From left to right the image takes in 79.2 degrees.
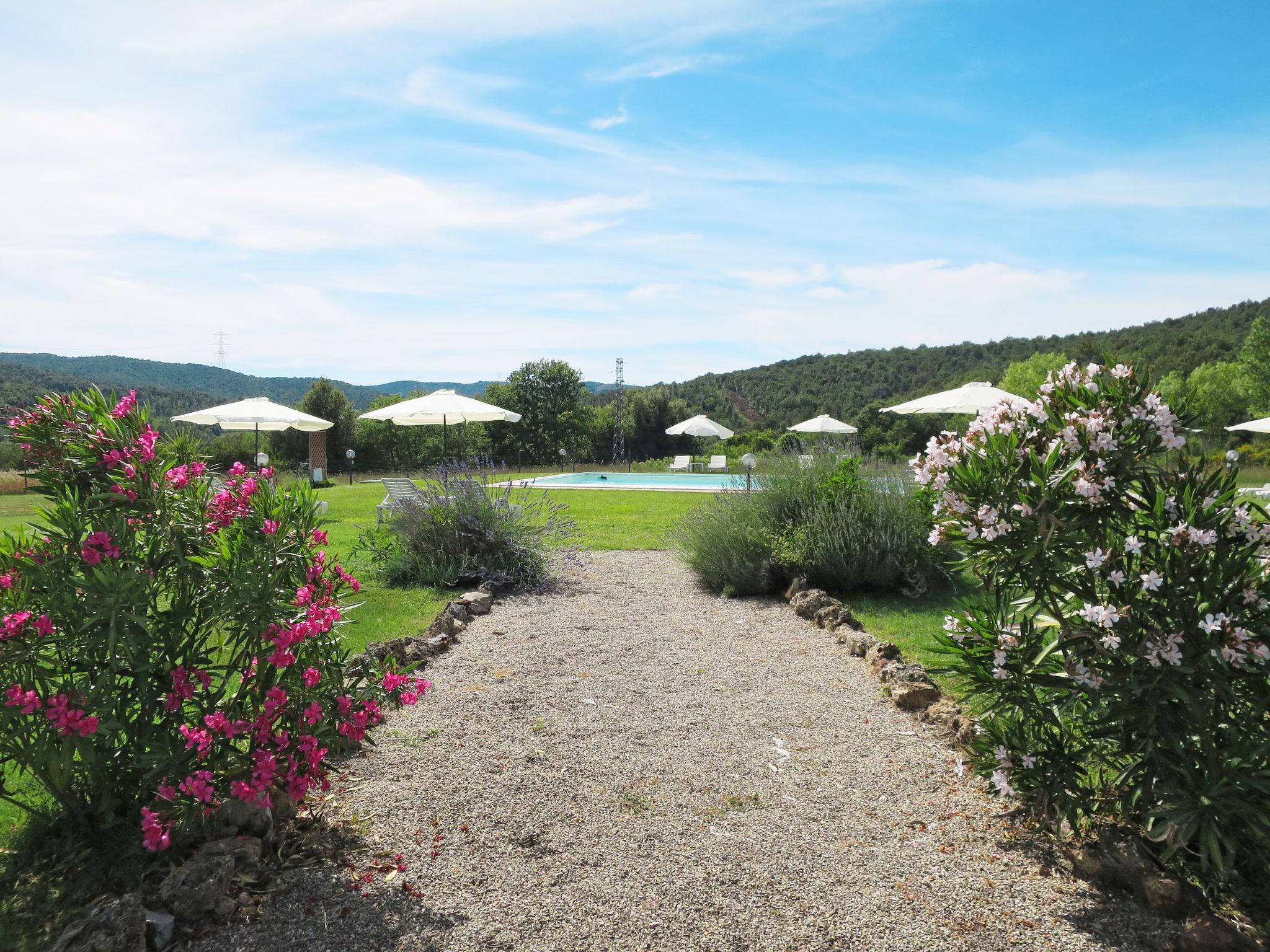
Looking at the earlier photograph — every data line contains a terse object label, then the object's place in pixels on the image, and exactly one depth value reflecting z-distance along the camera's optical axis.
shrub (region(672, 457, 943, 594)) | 6.56
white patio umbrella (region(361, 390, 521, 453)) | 13.30
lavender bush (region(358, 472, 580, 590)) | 6.95
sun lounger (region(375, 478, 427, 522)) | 7.47
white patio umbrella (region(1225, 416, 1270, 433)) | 14.28
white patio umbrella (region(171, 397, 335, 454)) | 14.14
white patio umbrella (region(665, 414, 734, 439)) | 29.53
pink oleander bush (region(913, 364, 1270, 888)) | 2.09
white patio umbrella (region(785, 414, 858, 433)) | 22.84
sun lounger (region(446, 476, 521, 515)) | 7.21
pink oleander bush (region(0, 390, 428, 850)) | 2.08
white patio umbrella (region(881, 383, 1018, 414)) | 11.32
